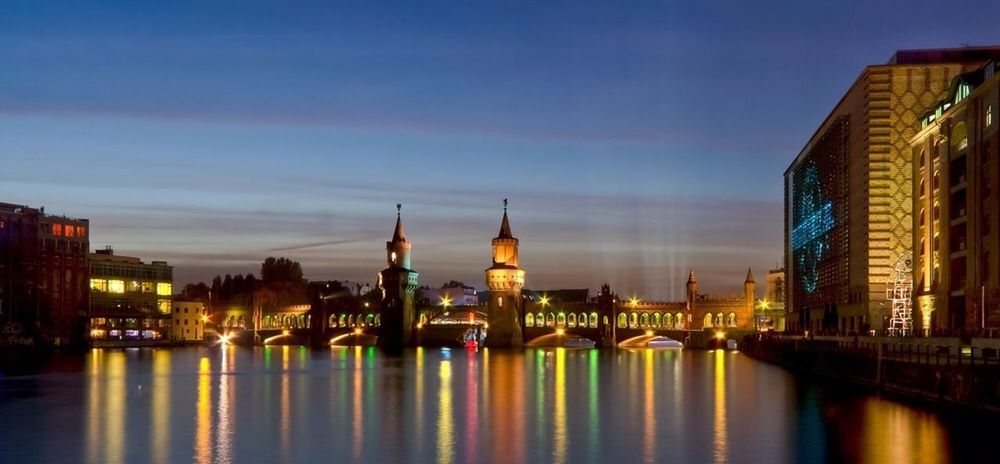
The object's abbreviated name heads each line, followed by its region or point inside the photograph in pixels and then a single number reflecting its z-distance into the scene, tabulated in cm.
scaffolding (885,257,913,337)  9381
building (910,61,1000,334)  7450
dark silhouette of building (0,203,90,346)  17262
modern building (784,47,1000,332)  10038
